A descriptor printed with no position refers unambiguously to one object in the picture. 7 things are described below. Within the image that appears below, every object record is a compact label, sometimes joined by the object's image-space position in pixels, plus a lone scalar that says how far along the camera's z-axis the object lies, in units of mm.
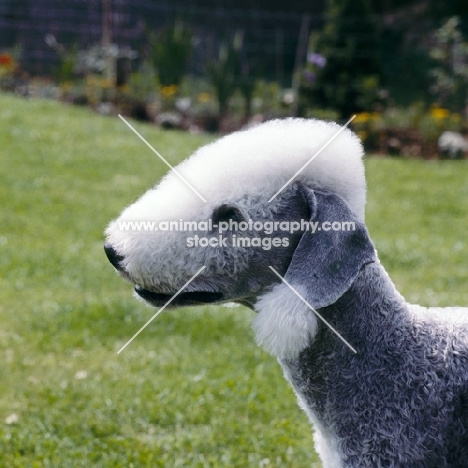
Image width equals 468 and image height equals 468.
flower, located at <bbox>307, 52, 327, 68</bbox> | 11216
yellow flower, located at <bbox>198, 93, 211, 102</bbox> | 11883
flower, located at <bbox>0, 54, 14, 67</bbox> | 12797
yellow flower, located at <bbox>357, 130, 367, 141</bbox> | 10641
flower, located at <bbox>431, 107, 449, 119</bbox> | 11025
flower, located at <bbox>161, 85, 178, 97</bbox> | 11734
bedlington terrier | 2107
